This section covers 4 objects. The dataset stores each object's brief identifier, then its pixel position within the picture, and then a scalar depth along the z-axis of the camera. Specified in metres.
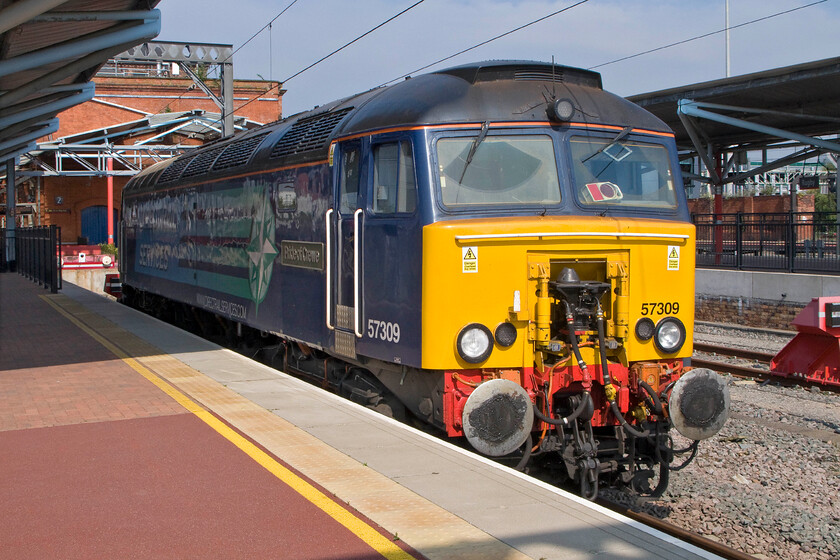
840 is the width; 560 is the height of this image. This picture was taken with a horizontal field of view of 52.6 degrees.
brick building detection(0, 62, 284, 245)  37.03
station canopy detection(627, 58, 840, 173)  18.86
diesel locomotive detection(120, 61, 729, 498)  6.71
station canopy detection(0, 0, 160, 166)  10.50
